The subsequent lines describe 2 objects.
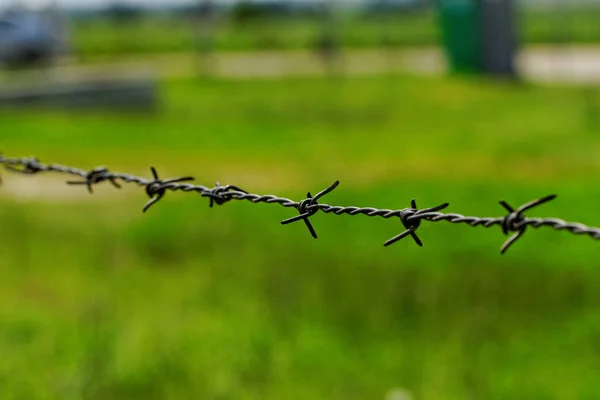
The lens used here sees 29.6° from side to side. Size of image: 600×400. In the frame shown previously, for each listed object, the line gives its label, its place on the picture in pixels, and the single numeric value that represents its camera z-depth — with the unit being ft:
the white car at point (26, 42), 94.99
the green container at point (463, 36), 70.74
